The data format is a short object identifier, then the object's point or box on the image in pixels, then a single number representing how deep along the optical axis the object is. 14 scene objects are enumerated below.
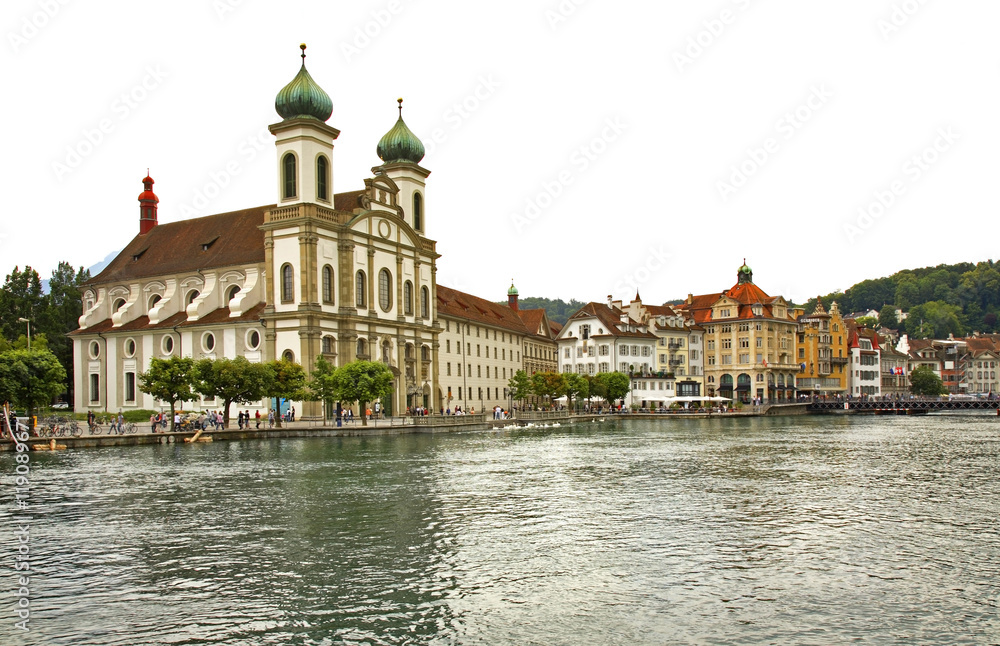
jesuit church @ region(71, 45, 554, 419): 67.94
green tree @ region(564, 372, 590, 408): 92.28
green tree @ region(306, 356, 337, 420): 59.59
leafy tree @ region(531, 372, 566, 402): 88.19
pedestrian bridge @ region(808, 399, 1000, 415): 108.56
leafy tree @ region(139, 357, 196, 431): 53.72
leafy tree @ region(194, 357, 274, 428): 54.88
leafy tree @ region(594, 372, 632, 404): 99.25
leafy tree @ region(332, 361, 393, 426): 58.66
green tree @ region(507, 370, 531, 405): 87.00
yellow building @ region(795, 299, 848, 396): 129.50
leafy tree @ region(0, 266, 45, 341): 93.19
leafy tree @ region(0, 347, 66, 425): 44.31
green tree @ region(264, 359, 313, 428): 58.28
